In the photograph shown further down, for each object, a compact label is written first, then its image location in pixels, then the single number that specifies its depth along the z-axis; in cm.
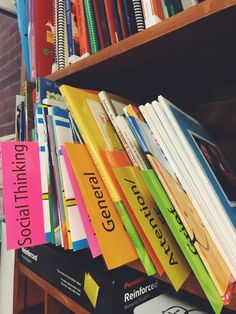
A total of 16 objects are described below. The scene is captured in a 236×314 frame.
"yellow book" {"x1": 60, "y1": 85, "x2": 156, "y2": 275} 46
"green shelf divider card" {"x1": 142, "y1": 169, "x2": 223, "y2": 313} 38
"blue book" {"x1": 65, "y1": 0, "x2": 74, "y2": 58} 75
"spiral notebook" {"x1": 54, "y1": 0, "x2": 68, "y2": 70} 78
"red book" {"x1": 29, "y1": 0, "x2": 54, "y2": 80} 88
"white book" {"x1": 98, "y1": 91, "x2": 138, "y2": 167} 53
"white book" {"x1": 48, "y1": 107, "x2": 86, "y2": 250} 54
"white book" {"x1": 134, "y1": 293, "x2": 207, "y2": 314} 59
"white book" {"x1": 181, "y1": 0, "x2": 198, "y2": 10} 53
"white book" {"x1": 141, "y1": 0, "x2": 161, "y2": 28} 57
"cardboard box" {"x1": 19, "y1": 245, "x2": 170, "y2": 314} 59
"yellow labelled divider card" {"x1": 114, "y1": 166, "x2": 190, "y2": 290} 43
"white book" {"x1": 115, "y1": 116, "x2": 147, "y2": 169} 51
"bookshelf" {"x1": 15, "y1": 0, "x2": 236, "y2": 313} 46
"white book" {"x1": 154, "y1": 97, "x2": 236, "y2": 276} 40
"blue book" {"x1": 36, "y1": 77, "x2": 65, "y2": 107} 67
